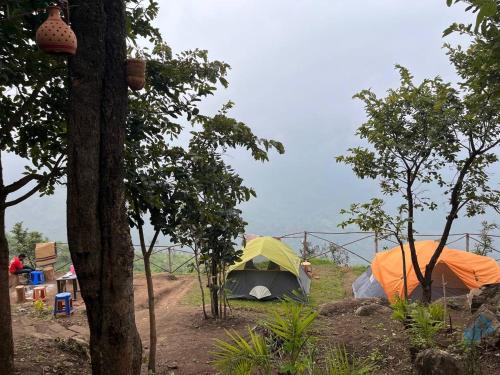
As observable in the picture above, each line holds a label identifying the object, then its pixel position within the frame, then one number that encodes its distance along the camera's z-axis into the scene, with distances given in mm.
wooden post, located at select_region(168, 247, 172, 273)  13500
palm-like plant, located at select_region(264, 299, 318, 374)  2752
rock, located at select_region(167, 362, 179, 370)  5621
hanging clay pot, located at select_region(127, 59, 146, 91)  2766
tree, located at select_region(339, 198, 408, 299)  6594
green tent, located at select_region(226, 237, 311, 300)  10906
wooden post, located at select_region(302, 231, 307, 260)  14378
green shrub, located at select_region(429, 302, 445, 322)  4441
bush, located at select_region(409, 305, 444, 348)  4066
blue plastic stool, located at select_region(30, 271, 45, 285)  11812
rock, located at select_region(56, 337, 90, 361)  5434
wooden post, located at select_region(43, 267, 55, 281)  12484
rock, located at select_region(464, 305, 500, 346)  4152
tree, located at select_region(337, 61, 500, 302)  6293
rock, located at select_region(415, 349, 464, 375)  3510
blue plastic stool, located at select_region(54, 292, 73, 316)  8719
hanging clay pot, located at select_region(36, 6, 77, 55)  2402
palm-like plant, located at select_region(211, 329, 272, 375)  2801
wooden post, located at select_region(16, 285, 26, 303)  9961
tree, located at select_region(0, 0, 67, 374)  3410
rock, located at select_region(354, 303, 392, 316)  6898
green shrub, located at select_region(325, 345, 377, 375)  2621
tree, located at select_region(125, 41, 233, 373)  4051
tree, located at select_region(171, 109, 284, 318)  4695
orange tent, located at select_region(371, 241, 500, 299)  9703
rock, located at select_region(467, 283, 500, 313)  5643
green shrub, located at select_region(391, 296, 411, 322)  4459
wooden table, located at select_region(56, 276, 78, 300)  10005
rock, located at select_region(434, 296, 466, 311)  6761
